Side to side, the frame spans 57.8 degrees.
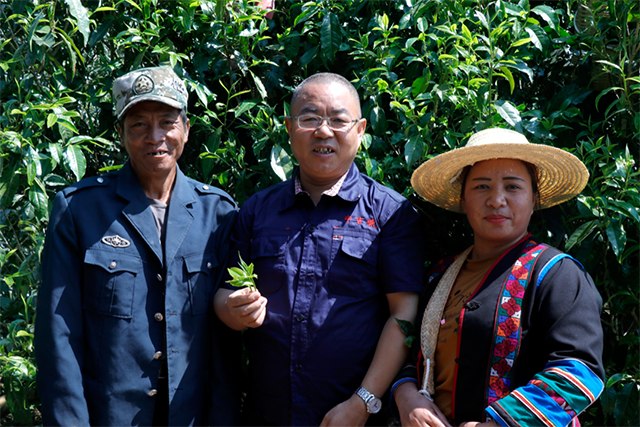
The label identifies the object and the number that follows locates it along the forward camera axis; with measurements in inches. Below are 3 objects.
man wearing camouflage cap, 90.9
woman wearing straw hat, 73.7
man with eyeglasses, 93.0
